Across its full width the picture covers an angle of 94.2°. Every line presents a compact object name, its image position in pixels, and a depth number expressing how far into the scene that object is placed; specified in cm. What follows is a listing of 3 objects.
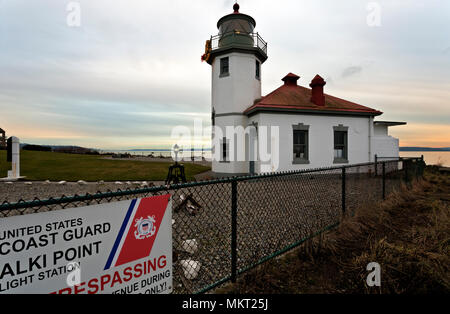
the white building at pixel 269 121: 1385
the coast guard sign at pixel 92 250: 154
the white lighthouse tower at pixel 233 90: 1524
